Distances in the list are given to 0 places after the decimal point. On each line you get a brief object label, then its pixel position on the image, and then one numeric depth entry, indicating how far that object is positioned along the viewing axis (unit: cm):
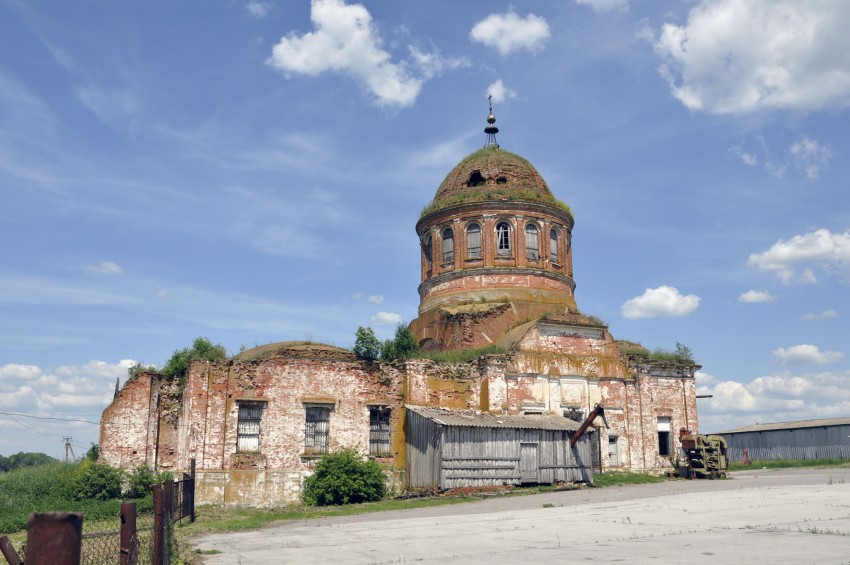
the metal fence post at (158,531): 805
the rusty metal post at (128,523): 557
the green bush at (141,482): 2325
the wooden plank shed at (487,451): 2178
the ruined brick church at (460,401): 2266
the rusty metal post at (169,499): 1144
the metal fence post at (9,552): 558
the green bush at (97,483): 2302
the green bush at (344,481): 2172
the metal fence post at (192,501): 1720
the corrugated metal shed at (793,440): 4116
